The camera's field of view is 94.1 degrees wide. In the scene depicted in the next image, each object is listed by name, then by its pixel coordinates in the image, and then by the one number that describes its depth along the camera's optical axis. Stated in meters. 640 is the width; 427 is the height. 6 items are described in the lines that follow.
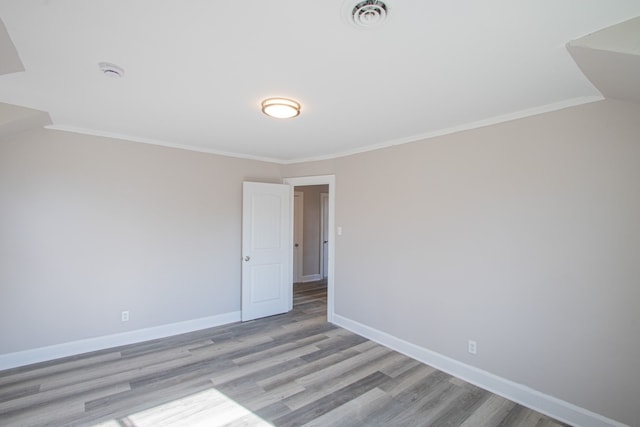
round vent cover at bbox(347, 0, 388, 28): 1.29
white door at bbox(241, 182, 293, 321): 4.45
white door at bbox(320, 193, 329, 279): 7.38
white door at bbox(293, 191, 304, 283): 6.92
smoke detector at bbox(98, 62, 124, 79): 1.83
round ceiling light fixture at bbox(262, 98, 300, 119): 2.36
